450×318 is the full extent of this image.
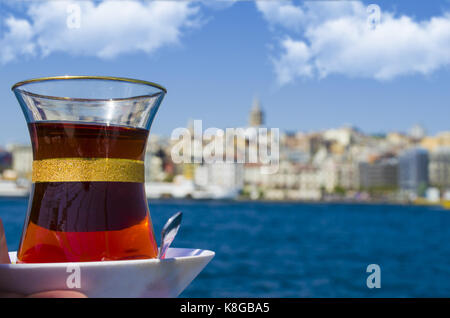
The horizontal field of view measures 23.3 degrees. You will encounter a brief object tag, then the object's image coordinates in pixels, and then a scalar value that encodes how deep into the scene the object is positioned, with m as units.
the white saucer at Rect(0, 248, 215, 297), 0.42
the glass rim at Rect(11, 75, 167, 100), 0.46
